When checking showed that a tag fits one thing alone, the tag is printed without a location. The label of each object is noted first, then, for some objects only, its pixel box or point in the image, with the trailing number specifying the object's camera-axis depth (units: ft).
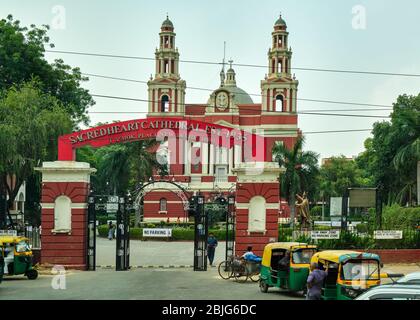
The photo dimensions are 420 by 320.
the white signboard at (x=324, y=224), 133.82
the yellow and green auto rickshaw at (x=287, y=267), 60.23
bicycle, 71.51
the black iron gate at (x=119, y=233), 81.71
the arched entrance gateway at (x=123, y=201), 81.76
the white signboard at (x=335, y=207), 94.41
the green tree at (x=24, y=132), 102.32
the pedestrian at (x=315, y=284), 48.11
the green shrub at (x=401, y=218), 90.94
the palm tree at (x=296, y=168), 160.76
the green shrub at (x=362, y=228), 89.76
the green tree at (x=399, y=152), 140.15
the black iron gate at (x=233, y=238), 79.67
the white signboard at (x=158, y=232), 86.09
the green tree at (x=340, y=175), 273.13
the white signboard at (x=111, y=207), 86.58
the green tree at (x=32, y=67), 143.74
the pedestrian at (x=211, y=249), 89.61
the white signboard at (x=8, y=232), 83.10
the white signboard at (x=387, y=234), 84.11
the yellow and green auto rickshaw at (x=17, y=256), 70.74
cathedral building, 228.02
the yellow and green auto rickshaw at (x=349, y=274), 50.49
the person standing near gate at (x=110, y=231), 153.37
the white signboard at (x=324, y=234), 81.76
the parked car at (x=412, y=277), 36.73
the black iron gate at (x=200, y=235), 82.07
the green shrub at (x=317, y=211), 243.77
